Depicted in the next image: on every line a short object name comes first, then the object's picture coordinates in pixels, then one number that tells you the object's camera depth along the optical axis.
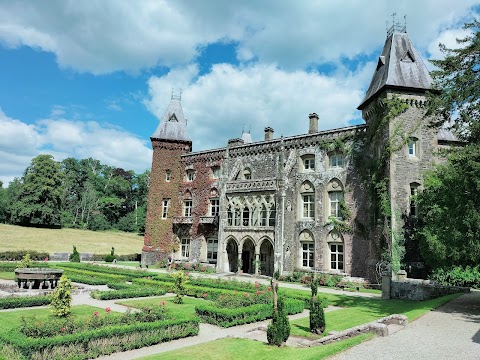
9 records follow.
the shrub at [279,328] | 10.16
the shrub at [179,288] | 17.42
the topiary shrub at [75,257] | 38.47
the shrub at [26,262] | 25.80
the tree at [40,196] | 60.22
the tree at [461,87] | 14.82
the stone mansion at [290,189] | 26.06
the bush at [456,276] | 22.47
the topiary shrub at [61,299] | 12.95
